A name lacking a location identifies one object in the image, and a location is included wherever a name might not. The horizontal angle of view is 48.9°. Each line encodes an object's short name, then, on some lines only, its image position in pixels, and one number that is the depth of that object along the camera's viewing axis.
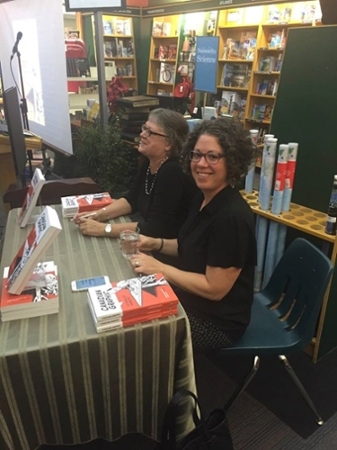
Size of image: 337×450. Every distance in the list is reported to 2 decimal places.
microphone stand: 3.71
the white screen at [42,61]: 2.99
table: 1.03
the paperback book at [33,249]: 1.06
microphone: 3.64
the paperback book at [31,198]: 1.54
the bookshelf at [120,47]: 6.46
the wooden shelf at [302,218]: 1.79
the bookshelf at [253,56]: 4.70
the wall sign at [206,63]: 2.87
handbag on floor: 1.12
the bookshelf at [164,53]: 6.29
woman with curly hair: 1.34
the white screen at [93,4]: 2.64
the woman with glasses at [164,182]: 1.84
